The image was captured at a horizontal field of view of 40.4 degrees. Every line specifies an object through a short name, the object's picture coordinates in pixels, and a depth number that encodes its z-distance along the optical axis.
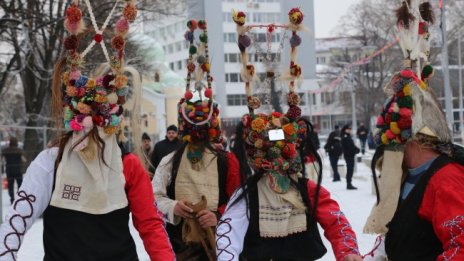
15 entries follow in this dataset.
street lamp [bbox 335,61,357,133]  28.88
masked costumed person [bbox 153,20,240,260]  4.55
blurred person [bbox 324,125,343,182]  16.56
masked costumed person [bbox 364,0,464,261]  2.79
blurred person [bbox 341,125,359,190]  14.78
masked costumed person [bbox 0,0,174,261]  3.06
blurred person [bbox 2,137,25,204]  13.10
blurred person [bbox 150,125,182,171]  8.26
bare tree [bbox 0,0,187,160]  17.28
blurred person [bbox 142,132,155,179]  10.89
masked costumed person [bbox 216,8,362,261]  3.49
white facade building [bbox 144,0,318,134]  23.24
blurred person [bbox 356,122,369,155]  27.11
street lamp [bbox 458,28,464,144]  26.41
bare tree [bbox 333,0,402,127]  39.97
